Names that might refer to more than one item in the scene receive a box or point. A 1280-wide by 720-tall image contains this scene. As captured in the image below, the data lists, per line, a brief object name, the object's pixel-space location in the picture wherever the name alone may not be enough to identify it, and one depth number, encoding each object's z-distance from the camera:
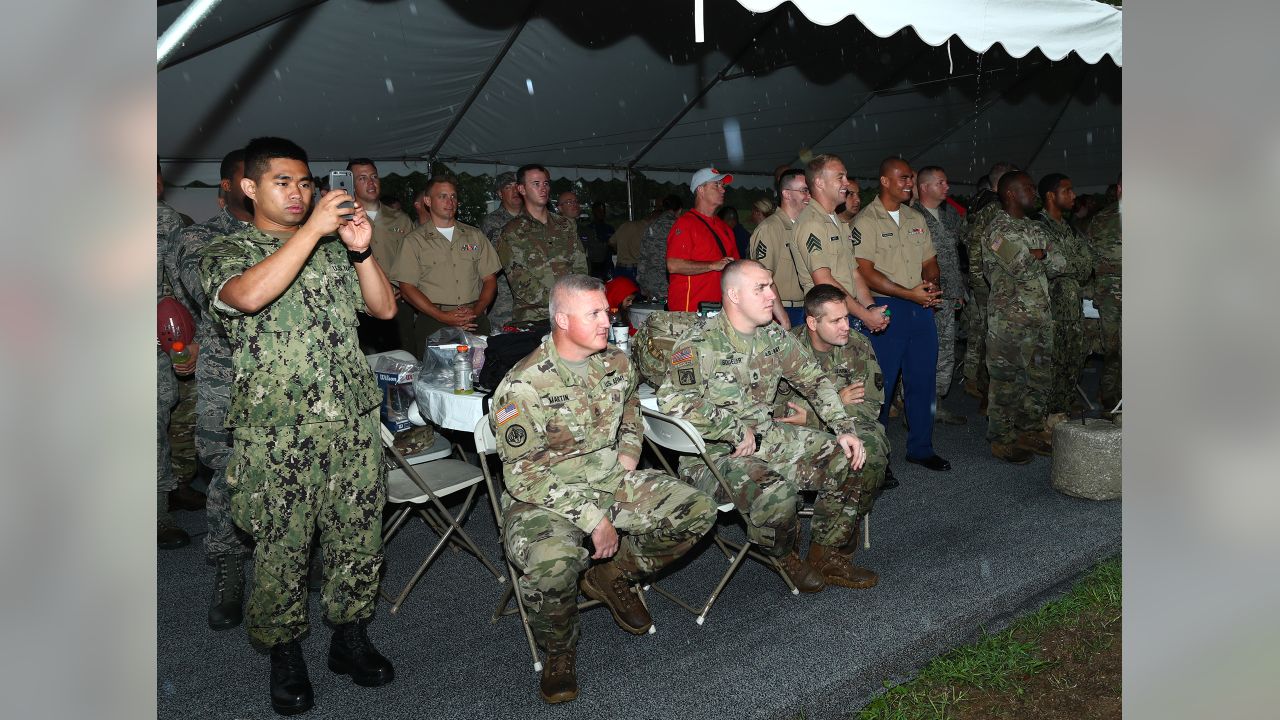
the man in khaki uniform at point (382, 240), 6.12
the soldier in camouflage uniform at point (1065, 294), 6.19
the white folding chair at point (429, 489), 3.74
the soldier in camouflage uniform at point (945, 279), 6.42
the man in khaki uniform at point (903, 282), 5.44
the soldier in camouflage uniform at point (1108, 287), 7.06
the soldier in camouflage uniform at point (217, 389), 3.78
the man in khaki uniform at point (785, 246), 5.59
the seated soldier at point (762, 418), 3.80
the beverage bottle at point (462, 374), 3.96
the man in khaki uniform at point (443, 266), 5.73
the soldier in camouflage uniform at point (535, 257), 6.17
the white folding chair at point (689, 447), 3.52
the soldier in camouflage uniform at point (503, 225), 6.67
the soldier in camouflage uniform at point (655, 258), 8.20
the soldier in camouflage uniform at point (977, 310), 7.21
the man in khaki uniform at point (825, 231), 5.00
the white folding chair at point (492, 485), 3.36
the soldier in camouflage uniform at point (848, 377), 4.09
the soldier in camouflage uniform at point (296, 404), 2.82
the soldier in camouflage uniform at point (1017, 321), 5.80
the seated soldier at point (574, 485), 3.03
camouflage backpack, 4.21
